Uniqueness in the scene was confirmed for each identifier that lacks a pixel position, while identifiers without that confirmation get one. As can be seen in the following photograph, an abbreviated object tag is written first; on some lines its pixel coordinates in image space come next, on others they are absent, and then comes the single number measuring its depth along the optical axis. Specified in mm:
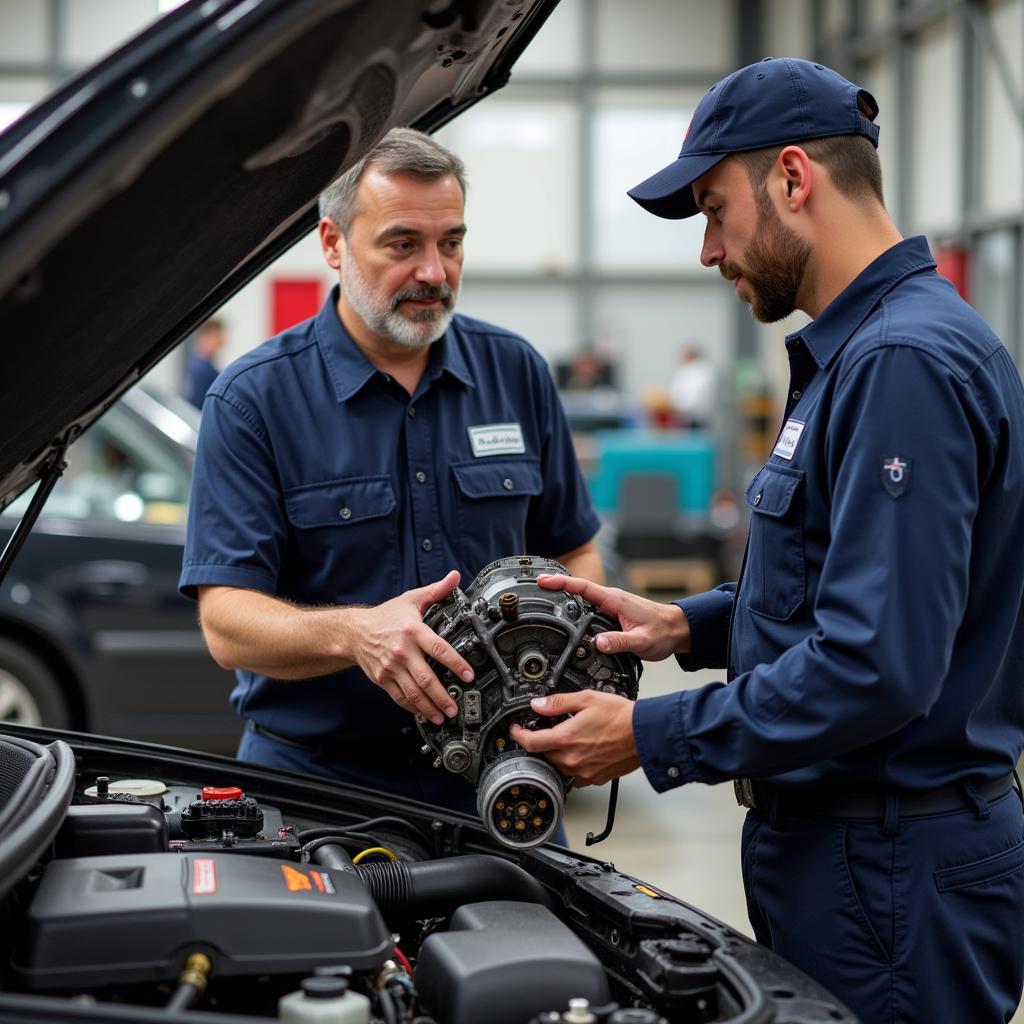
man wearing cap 1504
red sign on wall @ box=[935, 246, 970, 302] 11164
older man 2285
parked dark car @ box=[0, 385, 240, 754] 4840
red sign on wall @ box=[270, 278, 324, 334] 16031
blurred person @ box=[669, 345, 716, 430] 14008
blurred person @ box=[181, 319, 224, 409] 9305
